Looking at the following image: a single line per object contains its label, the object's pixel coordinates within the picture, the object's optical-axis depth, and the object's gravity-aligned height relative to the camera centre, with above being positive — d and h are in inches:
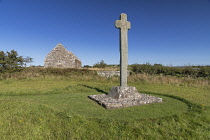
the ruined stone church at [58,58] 859.4 +69.0
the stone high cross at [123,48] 245.4 +36.2
